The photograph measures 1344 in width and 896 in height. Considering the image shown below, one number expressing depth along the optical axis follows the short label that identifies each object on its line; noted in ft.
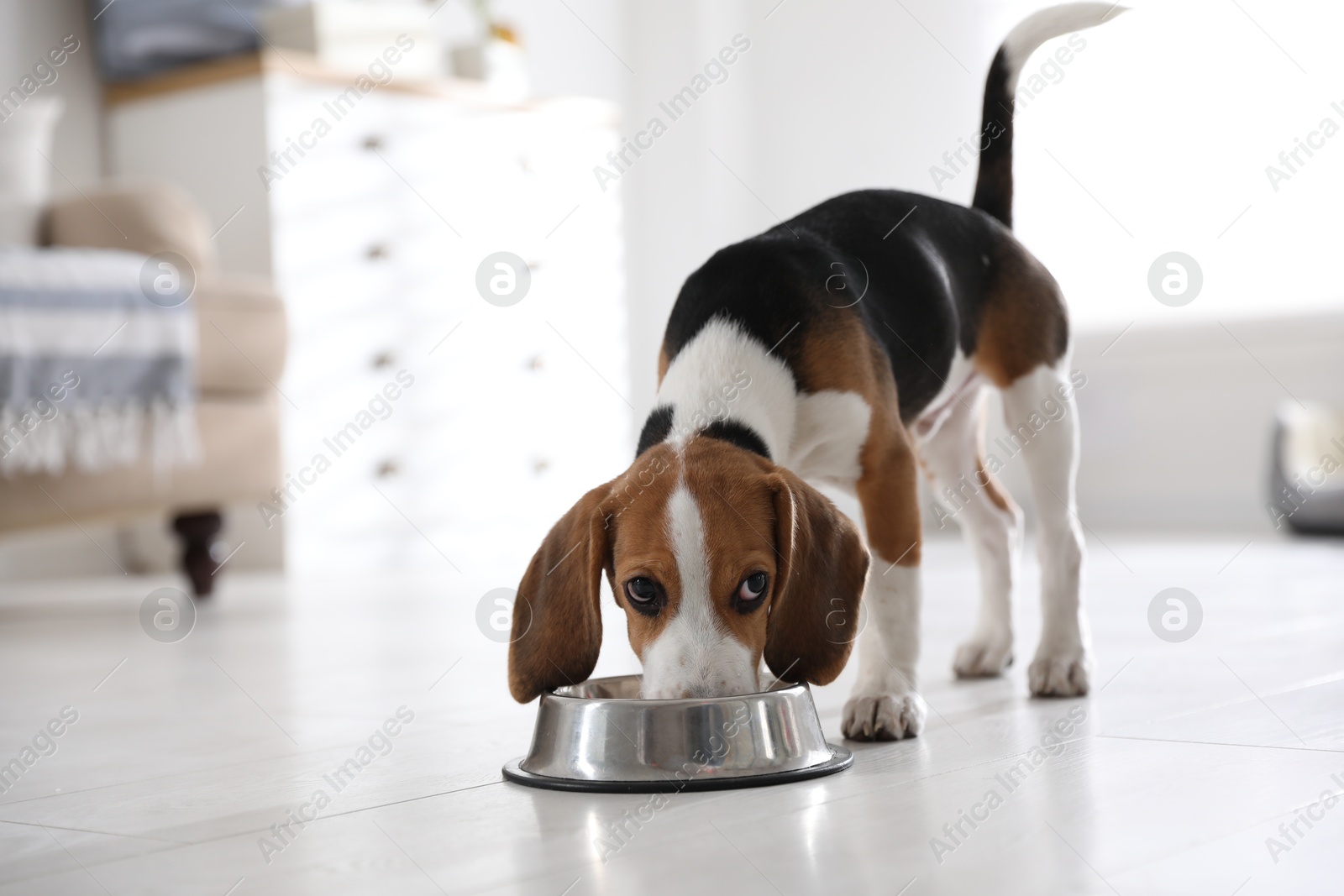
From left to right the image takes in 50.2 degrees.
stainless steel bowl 5.62
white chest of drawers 19.38
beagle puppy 5.82
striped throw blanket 13.26
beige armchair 14.94
